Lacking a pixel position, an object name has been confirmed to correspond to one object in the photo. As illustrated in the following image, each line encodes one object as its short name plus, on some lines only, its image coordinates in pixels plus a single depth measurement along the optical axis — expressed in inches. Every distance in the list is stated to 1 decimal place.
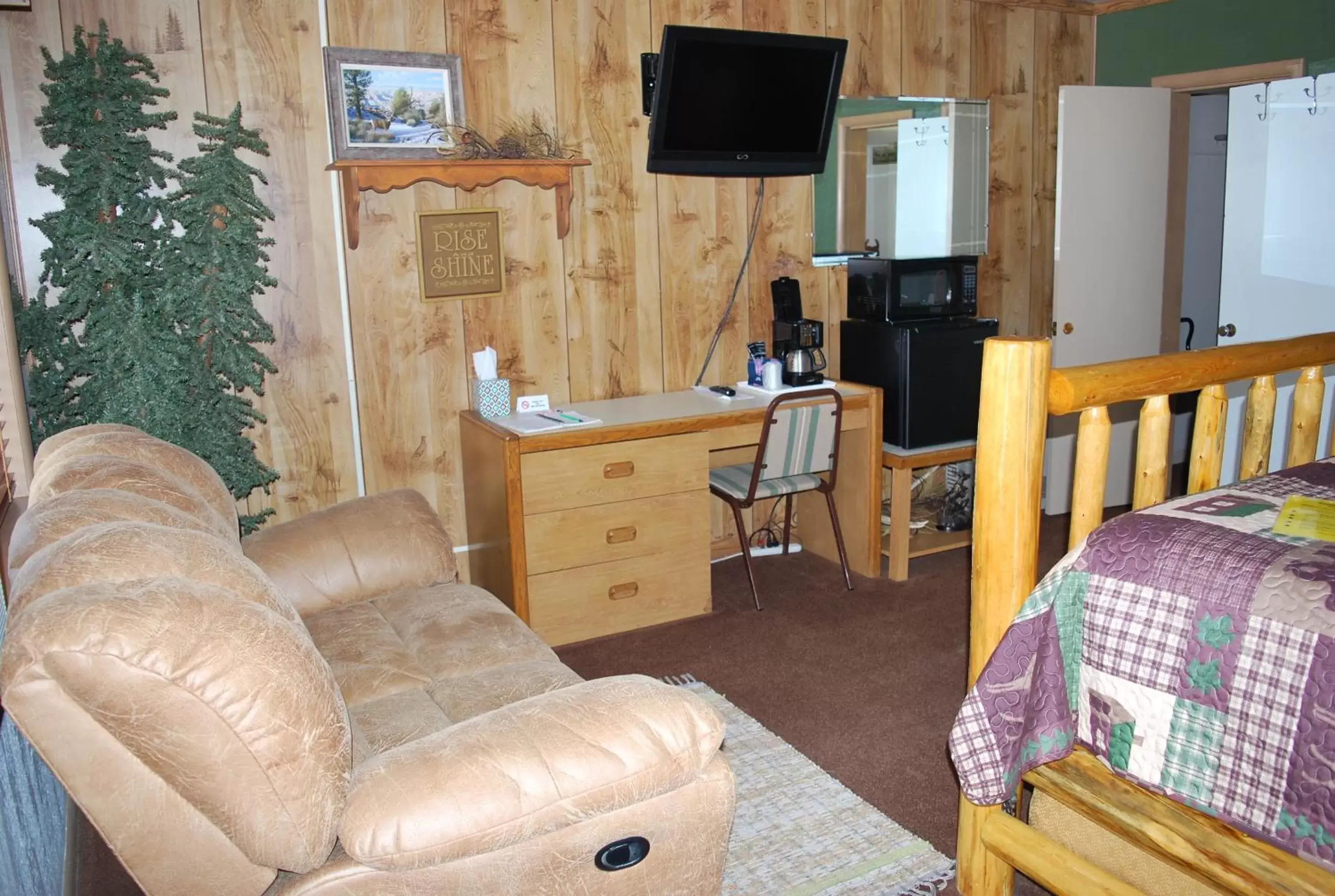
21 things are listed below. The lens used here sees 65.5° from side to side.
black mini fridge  154.6
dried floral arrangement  136.4
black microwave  156.8
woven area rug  84.6
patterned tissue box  139.8
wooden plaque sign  138.9
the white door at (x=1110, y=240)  172.9
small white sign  144.5
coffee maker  154.7
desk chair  138.4
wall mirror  168.1
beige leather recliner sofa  47.5
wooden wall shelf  129.5
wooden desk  129.0
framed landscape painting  130.7
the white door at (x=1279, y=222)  153.9
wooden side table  153.8
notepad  130.4
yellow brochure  66.5
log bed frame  66.2
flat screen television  143.5
